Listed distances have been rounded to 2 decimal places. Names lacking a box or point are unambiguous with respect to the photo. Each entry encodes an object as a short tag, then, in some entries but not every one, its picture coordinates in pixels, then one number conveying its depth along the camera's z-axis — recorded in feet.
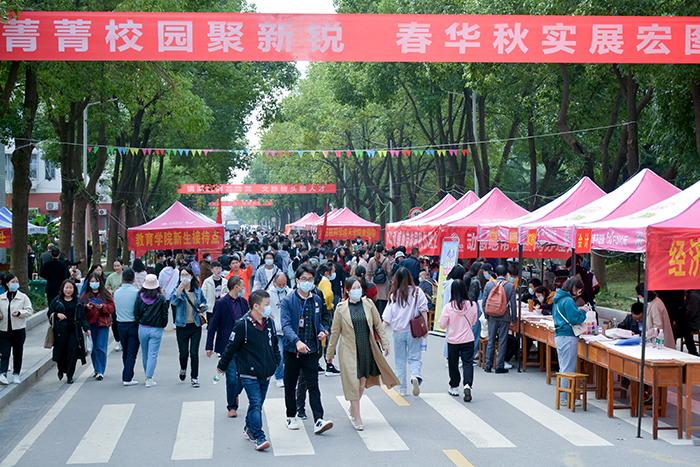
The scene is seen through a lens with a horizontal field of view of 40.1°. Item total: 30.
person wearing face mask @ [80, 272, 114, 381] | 46.83
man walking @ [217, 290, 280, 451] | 31.30
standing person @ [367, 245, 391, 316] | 67.21
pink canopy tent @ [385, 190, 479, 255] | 76.07
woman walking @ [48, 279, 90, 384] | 45.44
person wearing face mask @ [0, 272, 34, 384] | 43.78
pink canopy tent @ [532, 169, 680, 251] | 46.91
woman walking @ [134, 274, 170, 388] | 44.50
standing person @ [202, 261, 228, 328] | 48.39
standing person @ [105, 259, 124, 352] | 56.03
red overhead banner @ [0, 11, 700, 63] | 42.14
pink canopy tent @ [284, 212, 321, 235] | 168.14
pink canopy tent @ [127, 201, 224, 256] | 82.99
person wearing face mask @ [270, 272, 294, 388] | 44.29
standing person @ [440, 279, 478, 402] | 41.04
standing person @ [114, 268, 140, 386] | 45.70
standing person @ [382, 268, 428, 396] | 41.52
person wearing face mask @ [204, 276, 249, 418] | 37.65
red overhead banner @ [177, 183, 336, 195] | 213.05
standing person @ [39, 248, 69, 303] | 67.87
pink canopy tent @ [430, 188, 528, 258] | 70.49
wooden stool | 38.65
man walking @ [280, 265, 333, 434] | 34.24
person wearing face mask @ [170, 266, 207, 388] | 44.52
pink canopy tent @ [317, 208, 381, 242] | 131.64
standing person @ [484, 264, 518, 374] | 48.83
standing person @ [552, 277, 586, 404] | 40.19
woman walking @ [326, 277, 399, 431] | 34.83
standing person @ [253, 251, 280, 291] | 55.88
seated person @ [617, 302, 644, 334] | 42.52
